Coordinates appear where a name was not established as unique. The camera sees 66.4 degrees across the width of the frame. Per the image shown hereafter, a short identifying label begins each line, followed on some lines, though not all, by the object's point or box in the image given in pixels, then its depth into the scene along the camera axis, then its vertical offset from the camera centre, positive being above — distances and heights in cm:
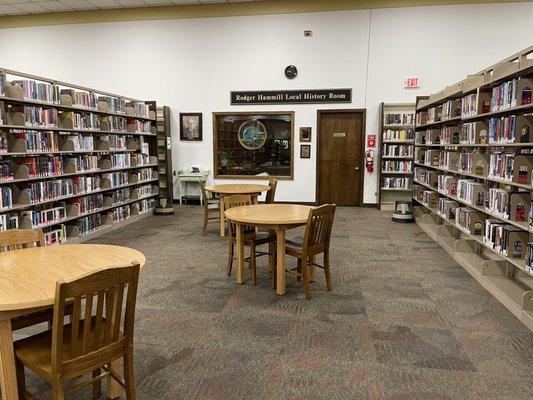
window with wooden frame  918 +10
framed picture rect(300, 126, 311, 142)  901 +34
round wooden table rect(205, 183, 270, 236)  606 -63
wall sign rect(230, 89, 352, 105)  878 +116
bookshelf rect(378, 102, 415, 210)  851 +3
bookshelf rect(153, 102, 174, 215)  910 -9
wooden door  889 -17
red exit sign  850 +140
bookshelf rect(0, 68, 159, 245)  471 -16
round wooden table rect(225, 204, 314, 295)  369 -65
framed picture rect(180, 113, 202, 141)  930 +53
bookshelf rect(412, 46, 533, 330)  351 -30
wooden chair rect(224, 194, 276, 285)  417 -94
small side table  915 -79
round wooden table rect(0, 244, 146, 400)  176 -64
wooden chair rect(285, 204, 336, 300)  361 -86
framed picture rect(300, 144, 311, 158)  909 -3
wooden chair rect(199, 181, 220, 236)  624 -92
